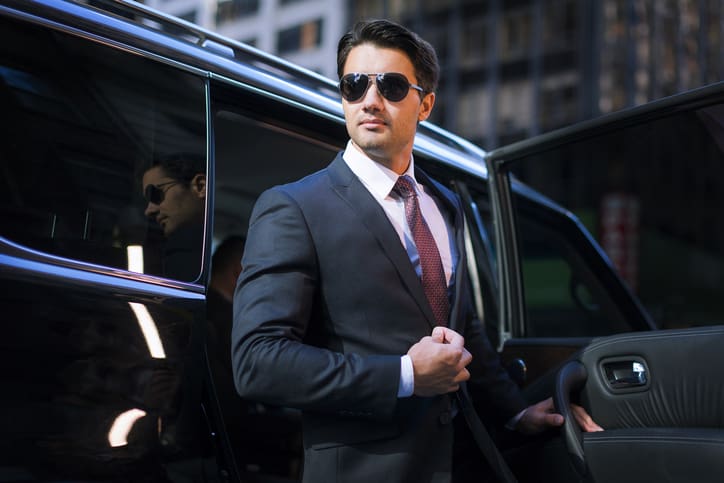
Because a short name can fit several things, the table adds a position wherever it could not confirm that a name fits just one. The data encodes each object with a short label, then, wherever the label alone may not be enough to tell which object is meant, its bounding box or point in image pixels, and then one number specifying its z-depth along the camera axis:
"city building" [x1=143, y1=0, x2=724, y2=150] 23.31
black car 1.53
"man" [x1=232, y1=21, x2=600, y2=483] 1.57
